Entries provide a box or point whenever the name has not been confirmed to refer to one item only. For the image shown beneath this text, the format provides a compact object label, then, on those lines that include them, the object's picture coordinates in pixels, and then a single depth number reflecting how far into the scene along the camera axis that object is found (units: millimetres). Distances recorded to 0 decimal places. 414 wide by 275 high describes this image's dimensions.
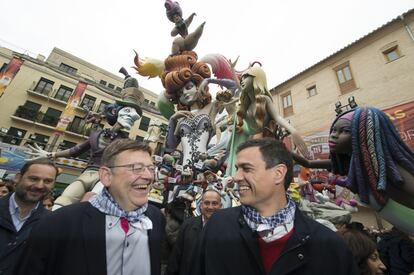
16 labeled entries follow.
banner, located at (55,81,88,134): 15328
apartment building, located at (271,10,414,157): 9656
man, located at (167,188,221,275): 1681
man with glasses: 955
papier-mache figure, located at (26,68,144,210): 2438
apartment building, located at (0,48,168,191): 15867
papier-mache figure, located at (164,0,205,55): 4516
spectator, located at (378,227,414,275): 2155
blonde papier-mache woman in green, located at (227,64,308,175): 2797
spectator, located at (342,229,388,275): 1649
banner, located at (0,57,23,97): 13464
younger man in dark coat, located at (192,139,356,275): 975
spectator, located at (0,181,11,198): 3561
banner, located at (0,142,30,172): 9393
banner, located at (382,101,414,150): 8219
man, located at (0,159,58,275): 1518
